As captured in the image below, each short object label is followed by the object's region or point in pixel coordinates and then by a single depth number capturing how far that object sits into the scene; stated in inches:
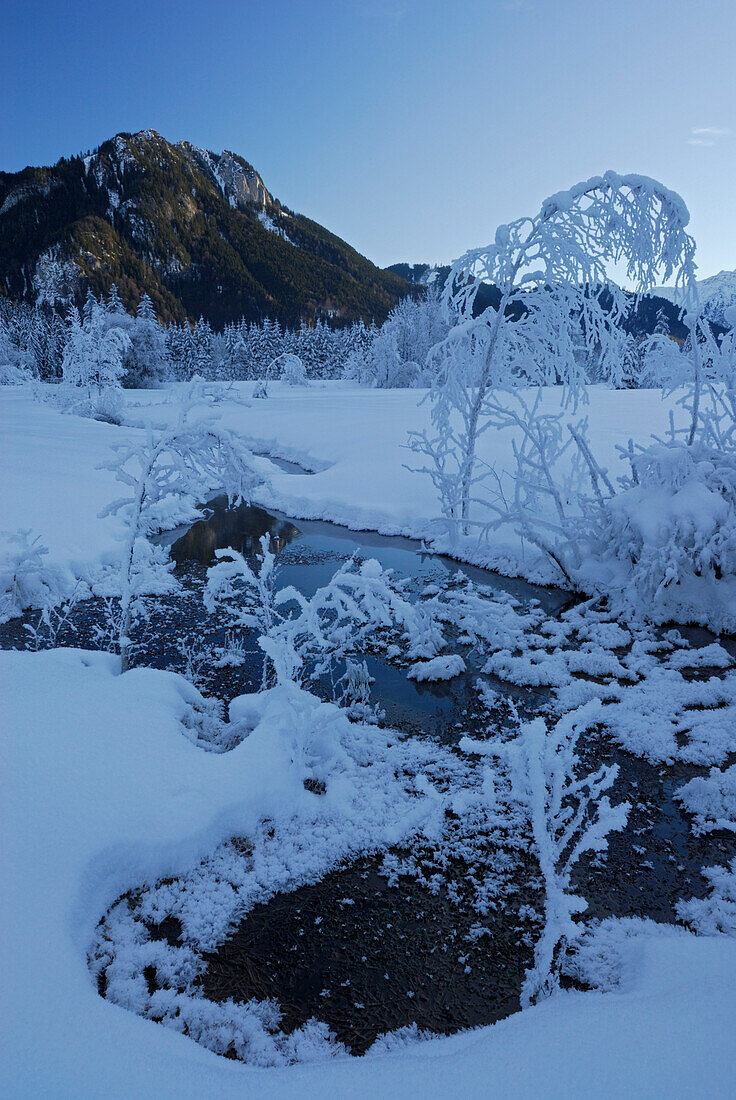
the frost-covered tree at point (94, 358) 1117.1
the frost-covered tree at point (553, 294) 306.0
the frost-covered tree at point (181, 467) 193.9
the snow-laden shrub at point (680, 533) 290.0
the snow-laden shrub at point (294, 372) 1892.2
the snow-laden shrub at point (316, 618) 193.6
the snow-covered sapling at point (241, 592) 211.2
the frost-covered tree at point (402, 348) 1707.7
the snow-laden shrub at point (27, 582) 286.2
